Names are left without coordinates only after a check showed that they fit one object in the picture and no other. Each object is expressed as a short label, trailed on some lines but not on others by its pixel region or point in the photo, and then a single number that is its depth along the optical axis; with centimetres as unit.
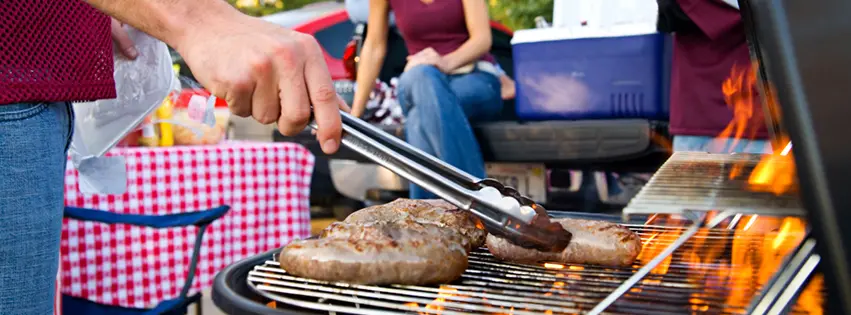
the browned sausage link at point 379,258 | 137
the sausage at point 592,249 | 152
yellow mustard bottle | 396
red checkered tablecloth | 352
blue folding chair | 301
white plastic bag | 237
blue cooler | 425
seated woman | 436
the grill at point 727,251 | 74
